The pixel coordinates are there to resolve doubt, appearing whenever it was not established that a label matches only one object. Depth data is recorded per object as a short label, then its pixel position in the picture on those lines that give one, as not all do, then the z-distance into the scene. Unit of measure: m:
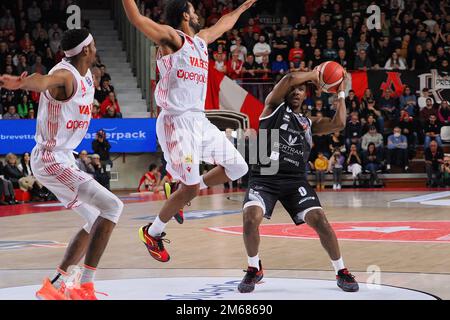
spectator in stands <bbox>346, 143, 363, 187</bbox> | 21.86
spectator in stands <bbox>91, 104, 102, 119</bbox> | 21.82
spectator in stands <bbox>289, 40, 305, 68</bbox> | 23.56
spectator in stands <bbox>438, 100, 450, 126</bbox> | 22.78
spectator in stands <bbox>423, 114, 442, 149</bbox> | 22.39
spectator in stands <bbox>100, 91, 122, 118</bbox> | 22.12
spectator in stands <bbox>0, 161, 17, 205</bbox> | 18.67
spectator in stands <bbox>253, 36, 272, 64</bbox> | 24.08
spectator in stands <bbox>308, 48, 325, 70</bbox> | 23.77
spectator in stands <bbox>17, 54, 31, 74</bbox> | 22.92
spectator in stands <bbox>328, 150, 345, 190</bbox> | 21.69
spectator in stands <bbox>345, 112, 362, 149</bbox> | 22.20
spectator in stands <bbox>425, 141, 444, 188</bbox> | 21.67
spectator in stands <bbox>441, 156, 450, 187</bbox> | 21.42
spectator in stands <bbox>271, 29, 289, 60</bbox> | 24.34
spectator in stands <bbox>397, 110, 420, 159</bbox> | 22.66
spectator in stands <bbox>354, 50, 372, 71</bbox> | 24.20
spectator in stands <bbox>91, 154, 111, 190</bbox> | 19.70
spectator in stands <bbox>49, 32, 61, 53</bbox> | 24.44
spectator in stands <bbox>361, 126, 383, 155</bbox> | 22.09
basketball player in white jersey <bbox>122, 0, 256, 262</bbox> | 7.16
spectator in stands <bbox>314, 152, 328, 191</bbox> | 21.80
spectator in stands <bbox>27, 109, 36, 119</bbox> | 21.56
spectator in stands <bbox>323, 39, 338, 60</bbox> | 24.17
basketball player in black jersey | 6.97
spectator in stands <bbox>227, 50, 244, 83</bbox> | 23.38
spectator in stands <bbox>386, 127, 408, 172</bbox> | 22.28
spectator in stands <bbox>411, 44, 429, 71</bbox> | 24.45
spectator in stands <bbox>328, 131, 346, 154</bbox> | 22.08
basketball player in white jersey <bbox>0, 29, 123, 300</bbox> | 6.22
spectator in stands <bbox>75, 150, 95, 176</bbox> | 19.31
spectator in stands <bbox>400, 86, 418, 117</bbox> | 23.27
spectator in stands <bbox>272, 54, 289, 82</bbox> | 23.55
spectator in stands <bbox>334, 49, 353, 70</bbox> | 24.12
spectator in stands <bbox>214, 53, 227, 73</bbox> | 23.23
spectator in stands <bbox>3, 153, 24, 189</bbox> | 19.30
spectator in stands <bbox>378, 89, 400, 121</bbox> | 23.39
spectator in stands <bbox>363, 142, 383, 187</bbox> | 21.86
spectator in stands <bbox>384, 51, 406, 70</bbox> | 24.23
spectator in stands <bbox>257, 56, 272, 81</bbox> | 23.38
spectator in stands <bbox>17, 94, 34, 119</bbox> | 21.64
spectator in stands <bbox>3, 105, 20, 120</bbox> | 21.23
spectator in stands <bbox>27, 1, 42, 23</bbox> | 25.61
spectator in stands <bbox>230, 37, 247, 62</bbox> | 23.98
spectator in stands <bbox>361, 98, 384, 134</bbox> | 22.58
